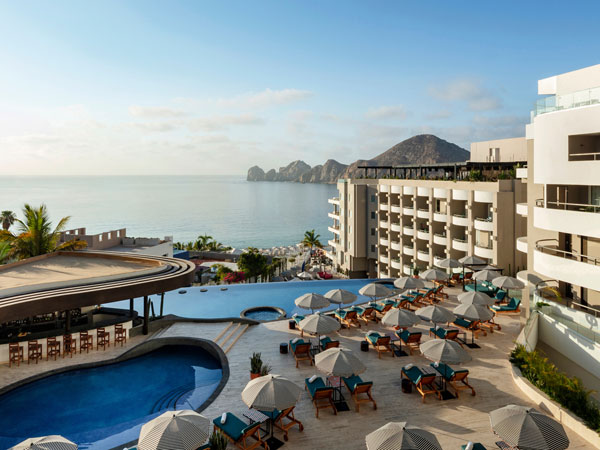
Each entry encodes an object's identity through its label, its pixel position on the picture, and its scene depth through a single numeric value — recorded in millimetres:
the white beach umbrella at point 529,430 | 9258
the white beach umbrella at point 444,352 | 13719
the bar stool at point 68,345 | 18484
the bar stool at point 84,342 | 18845
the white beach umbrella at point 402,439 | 9117
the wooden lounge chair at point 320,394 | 12914
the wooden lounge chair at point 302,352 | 16984
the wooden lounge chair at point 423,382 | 13694
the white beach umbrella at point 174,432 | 9156
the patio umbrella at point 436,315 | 18203
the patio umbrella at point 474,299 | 19203
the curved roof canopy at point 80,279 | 16031
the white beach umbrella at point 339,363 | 13008
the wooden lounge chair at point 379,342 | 17484
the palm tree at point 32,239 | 24672
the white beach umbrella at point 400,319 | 17859
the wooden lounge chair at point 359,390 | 13023
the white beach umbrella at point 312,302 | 20375
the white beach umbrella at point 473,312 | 17734
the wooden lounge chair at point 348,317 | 21391
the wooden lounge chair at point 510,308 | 22094
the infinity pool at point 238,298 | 26812
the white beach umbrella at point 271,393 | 10938
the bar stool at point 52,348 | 17922
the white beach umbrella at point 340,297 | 21594
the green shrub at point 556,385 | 11570
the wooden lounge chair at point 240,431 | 10867
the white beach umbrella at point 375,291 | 22719
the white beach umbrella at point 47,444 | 8584
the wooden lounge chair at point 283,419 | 11625
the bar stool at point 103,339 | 19109
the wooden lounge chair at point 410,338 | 17766
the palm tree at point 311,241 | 80500
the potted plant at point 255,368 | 15086
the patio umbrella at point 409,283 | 24109
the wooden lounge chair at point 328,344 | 17562
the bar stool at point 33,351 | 17625
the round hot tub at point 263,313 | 25112
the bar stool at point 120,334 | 19641
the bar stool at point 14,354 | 17125
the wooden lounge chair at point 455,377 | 13914
